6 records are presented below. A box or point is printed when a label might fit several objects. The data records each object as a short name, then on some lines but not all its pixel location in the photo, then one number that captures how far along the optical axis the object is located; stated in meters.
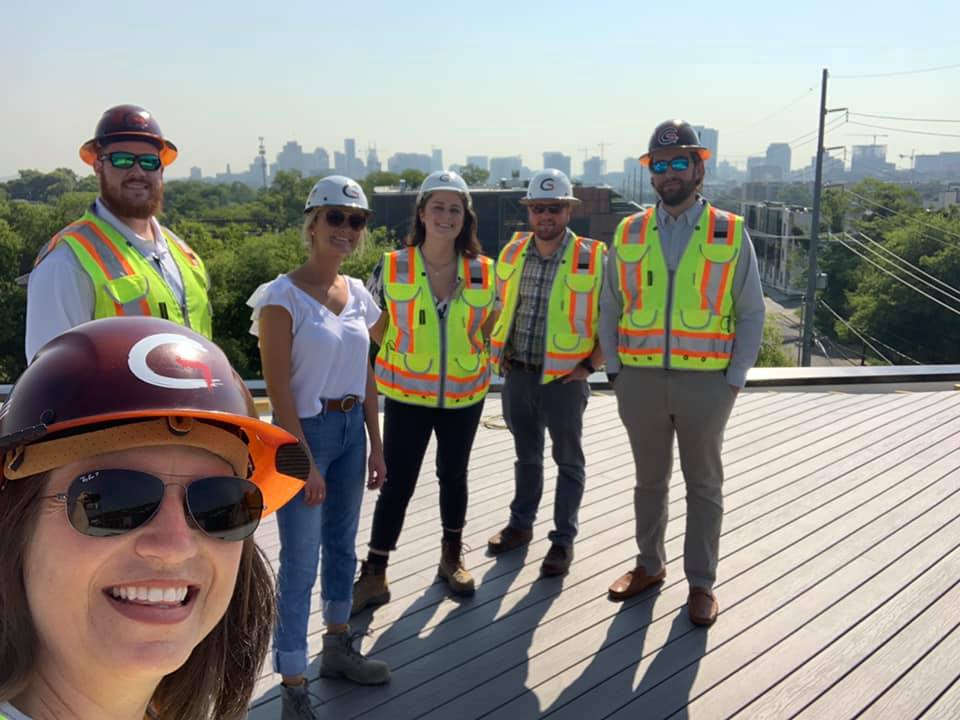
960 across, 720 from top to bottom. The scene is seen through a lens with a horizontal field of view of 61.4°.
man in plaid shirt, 3.67
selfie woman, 0.91
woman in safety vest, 3.29
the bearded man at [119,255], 2.16
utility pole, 22.77
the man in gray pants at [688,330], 3.26
